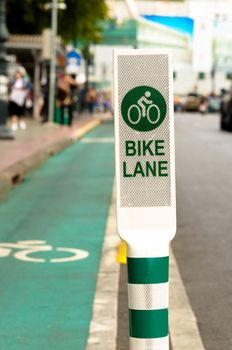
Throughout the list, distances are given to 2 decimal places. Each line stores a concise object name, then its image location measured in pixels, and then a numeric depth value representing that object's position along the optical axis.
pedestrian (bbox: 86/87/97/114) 65.88
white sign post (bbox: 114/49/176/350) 4.19
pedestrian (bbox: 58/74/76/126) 37.22
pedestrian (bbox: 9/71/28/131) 31.17
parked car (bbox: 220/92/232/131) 35.00
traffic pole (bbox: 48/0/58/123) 36.59
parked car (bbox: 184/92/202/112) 90.44
